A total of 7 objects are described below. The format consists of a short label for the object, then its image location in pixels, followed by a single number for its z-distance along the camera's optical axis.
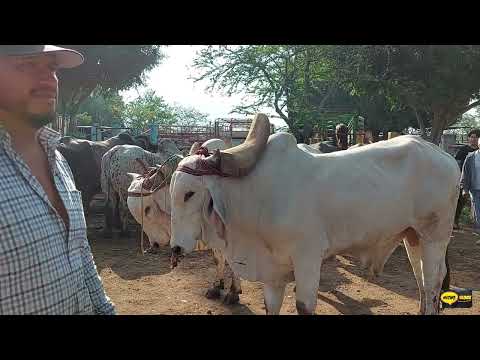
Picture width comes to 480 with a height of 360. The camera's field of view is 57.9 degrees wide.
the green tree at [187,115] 66.12
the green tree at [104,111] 54.53
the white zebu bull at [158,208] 4.89
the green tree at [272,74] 16.25
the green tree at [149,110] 57.19
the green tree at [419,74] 10.44
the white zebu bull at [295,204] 3.25
